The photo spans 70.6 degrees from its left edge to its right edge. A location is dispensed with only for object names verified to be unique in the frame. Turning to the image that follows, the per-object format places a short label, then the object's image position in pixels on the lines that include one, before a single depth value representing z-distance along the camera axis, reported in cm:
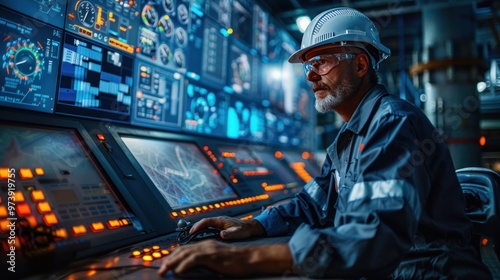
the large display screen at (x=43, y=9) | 148
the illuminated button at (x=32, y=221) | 114
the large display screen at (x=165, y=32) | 223
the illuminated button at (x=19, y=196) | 117
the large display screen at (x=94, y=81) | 171
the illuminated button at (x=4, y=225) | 107
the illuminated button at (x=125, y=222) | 147
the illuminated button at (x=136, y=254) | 123
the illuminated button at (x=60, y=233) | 118
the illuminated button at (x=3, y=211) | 109
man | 93
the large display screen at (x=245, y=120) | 325
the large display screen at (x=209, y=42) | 274
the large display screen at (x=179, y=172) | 191
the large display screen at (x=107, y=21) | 176
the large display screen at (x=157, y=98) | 217
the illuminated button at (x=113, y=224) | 140
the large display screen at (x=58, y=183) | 121
